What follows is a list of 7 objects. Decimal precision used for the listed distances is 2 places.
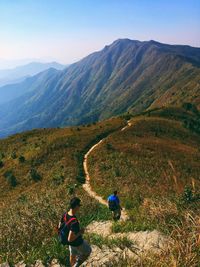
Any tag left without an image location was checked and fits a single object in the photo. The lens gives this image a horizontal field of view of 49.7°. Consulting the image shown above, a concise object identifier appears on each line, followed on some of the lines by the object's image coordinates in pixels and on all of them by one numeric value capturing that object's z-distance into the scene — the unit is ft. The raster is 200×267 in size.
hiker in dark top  19.41
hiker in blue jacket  39.82
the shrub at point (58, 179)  75.49
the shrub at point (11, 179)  86.80
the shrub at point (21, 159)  101.22
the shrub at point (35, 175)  85.45
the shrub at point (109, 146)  98.99
